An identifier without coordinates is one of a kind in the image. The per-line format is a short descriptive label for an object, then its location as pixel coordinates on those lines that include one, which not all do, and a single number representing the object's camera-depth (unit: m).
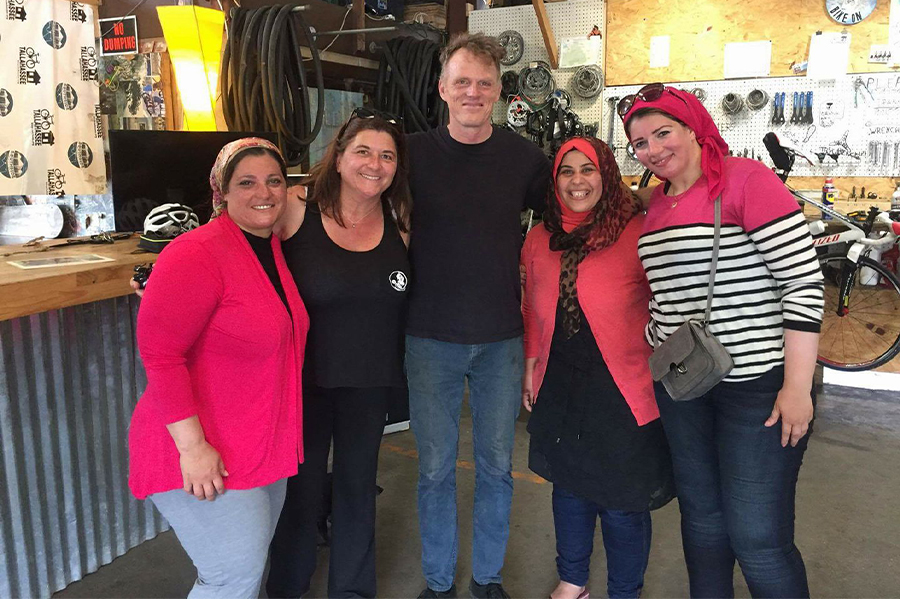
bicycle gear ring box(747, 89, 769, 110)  4.74
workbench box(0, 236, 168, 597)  2.09
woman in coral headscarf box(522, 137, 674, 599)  1.95
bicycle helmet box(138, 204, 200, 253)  2.35
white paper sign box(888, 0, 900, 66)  4.44
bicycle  4.18
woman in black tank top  1.86
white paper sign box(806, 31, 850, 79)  4.58
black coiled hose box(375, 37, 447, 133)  4.72
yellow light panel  3.36
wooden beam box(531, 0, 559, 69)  5.02
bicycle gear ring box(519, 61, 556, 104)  5.25
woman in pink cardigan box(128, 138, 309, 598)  1.49
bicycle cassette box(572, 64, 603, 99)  5.20
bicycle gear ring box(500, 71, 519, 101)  5.43
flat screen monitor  2.89
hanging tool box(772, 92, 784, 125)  4.74
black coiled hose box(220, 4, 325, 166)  3.57
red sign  3.86
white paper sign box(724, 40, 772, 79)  4.77
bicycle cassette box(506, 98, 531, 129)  5.20
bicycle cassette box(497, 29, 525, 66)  5.41
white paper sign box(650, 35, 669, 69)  5.06
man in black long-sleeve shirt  2.01
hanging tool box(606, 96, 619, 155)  5.20
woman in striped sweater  1.55
